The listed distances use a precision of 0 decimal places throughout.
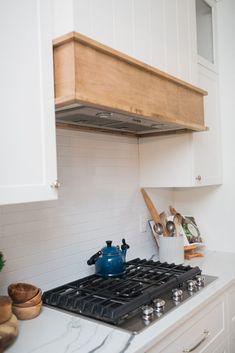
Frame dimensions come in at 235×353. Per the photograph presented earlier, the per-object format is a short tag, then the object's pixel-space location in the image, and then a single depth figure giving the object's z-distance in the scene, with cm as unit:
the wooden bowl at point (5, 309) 106
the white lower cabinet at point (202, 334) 124
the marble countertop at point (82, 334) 104
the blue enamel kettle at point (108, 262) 163
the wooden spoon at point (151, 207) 217
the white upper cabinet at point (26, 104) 96
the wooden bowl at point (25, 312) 123
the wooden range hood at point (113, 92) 109
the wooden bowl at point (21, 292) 122
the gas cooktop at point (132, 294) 121
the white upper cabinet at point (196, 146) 196
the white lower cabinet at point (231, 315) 172
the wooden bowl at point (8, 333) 101
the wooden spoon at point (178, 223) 217
